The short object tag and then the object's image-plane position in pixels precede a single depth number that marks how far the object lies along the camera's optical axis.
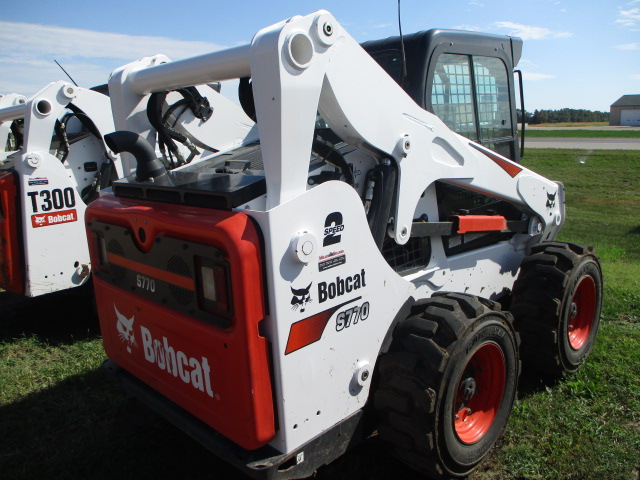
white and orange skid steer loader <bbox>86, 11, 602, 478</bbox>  2.26
